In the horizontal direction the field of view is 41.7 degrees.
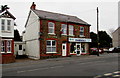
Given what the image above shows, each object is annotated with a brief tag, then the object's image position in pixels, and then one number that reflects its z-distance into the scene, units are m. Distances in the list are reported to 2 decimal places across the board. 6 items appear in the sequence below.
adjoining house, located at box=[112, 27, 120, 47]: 66.25
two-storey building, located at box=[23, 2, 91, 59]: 24.02
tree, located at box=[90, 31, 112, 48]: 56.77
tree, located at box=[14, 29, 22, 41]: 48.56
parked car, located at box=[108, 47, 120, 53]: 41.39
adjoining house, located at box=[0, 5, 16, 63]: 20.88
